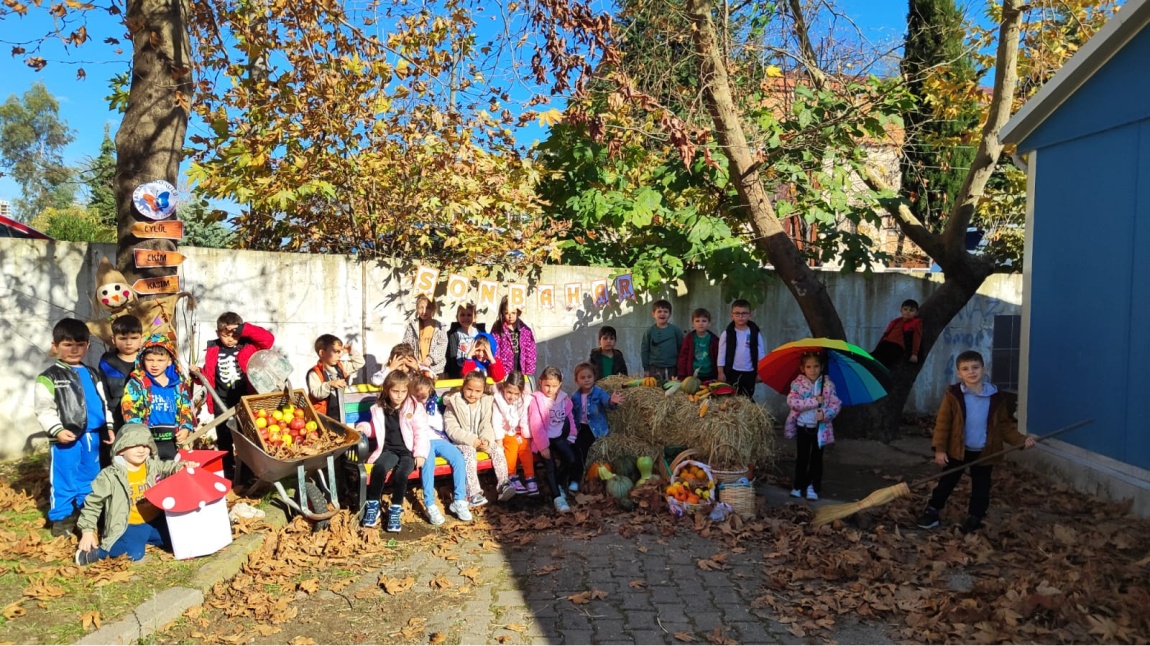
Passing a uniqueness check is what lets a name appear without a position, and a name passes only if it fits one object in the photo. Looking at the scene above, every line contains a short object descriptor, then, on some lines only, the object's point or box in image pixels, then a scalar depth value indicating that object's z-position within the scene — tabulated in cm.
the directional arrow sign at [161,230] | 660
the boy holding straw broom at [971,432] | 636
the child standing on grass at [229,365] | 691
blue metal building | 669
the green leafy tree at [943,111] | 1134
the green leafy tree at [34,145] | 4769
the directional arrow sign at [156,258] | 660
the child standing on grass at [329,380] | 672
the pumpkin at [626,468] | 723
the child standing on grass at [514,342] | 859
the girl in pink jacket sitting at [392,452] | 633
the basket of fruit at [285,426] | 600
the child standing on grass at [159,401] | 575
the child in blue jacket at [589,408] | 743
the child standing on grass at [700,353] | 852
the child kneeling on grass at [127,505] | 513
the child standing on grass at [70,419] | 550
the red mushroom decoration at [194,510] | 520
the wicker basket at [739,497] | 669
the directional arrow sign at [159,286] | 662
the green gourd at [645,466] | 717
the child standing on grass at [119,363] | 586
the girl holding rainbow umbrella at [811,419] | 709
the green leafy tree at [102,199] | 2313
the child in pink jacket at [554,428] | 711
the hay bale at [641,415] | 736
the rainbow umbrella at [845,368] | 696
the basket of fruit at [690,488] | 669
